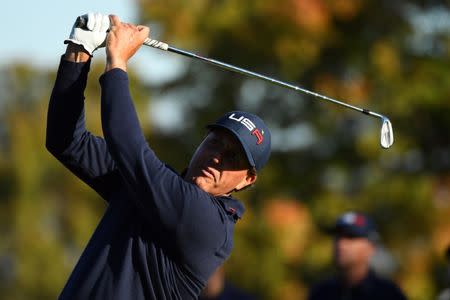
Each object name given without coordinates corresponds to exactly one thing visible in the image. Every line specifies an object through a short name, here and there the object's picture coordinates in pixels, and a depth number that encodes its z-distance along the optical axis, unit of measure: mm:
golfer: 8398
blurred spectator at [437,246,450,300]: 16141
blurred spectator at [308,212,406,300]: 16781
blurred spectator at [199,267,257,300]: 18234
